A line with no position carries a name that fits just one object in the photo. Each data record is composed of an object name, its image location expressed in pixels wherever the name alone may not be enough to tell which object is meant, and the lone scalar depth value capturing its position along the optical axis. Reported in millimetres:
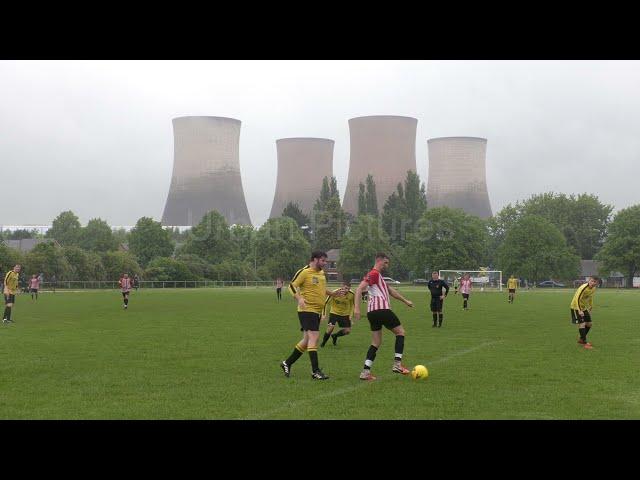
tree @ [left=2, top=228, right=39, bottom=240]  162925
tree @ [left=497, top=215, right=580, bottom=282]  100375
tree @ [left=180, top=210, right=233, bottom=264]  102938
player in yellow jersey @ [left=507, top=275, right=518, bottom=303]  46141
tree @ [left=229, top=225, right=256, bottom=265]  111625
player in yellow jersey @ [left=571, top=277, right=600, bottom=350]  17969
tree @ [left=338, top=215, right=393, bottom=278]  112000
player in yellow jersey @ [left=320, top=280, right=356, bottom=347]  18828
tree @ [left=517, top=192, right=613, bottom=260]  121938
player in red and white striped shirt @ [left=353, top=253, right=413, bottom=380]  12742
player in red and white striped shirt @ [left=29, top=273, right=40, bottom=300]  49888
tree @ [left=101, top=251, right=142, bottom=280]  83188
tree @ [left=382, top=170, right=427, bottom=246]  115062
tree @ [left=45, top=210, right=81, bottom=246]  140375
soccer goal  83250
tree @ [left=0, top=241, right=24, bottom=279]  71375
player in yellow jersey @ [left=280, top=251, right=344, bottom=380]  12848
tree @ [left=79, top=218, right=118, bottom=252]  132762
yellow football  12414
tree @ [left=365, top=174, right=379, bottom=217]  112319
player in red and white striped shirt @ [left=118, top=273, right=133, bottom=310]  36969
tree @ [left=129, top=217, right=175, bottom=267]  104938
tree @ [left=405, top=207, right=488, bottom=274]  102188
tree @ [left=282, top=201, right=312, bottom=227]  115250
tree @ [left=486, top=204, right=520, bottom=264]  120250
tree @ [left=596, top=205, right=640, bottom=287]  99750
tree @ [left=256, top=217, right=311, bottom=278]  110250
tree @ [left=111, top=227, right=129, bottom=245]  144650
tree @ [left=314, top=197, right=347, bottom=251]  122188
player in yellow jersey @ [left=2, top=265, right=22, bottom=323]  26578
